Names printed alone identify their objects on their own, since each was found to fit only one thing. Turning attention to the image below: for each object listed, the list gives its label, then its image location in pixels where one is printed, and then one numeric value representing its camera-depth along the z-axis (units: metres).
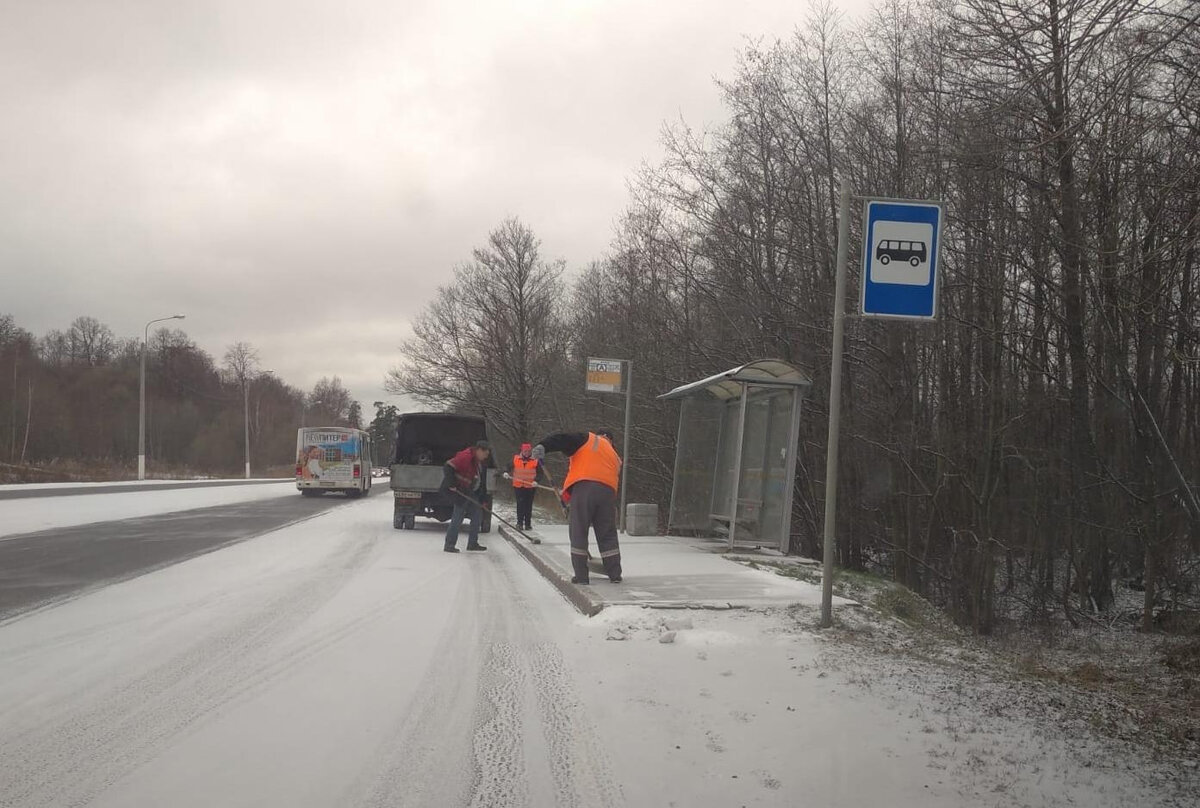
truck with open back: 20.66
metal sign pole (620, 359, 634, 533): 16.95
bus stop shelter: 12.92
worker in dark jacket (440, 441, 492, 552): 15.57
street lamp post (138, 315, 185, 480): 47.06
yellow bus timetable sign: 17.45
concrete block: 16.91
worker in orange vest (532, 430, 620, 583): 9.62
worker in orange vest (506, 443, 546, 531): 18.70
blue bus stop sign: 7.08
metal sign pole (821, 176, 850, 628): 7.17
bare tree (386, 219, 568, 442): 44.94
